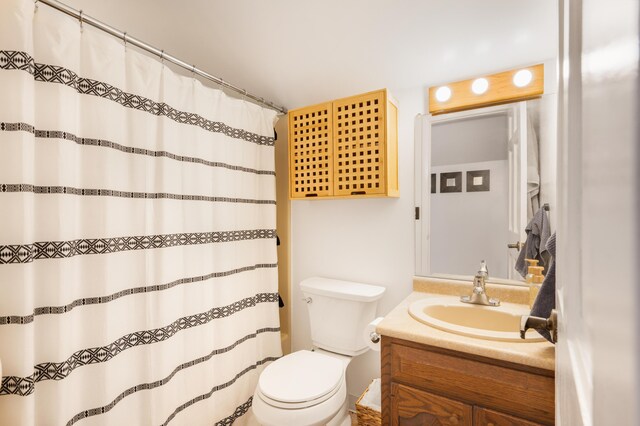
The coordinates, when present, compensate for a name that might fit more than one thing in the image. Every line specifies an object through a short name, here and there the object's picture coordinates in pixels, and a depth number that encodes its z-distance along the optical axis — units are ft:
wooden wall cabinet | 5.46
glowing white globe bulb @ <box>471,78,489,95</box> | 5.22
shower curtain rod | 3.52
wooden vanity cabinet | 3.22
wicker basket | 4.83
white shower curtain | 3.13
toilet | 4.24
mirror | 4.84
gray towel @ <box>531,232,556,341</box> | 3.22
